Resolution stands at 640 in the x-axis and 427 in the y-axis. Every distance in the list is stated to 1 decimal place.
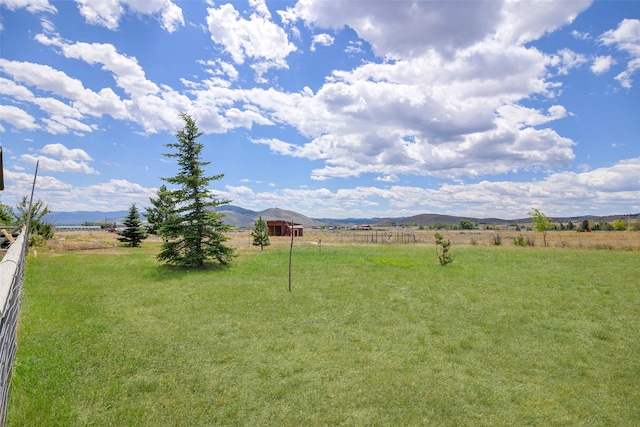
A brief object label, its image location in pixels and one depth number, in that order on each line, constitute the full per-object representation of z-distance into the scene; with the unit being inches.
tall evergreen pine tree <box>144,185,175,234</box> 1604.6
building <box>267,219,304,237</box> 2434.8
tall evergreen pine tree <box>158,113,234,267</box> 773.3
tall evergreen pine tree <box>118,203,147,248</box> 1336.1
